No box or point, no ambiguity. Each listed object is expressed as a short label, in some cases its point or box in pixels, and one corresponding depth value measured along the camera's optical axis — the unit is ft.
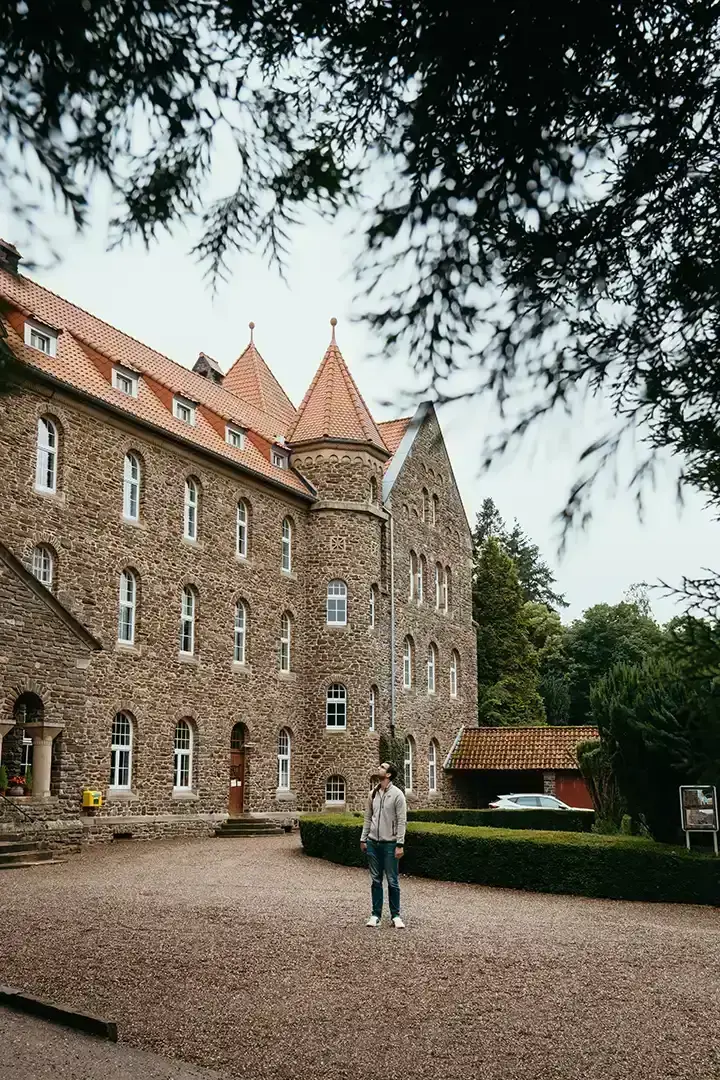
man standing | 37.14
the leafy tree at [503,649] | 150.61
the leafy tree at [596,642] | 169.37
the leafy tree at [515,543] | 219.82
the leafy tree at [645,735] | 49.57
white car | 98.68
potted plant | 56.95
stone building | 64.69
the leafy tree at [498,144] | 13.03
